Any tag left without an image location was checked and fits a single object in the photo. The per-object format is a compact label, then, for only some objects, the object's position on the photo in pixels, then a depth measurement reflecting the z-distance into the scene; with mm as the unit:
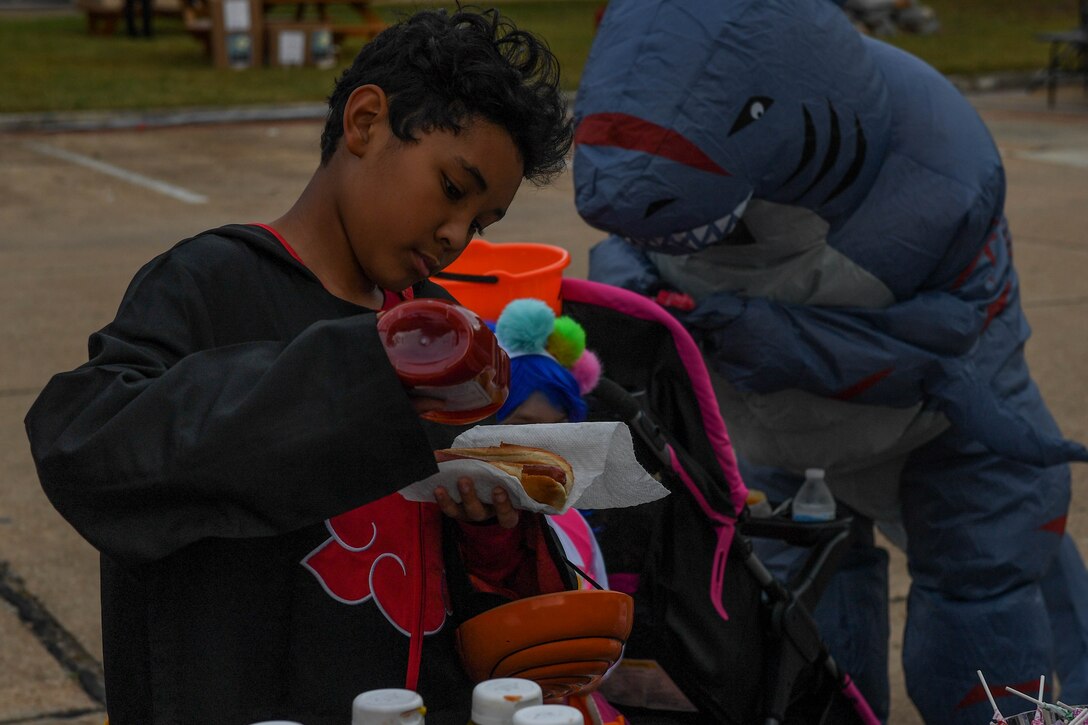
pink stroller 2766
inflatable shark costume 2912
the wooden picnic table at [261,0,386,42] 16422
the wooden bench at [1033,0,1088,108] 14734
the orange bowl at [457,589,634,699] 1806
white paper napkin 1629
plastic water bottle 3262
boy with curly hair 1456
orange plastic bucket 2662
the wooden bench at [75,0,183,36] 20578
